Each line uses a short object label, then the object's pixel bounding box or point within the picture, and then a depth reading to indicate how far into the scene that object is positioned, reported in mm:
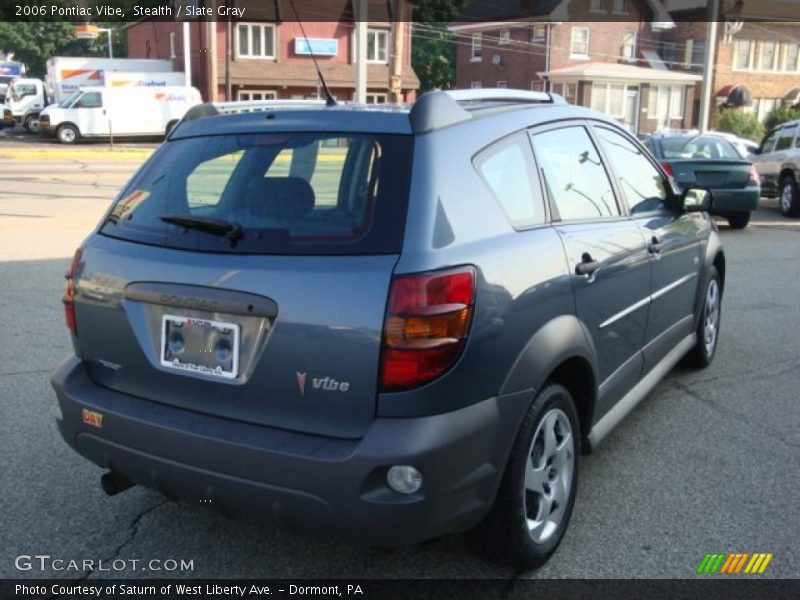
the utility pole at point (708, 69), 22141
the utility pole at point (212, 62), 33906
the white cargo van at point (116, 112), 32250
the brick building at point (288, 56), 41094
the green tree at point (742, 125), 38688
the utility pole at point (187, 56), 33369
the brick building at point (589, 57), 45156
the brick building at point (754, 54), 46188
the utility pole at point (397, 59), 25359
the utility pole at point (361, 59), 20609
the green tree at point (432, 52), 57188
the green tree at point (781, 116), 33500
